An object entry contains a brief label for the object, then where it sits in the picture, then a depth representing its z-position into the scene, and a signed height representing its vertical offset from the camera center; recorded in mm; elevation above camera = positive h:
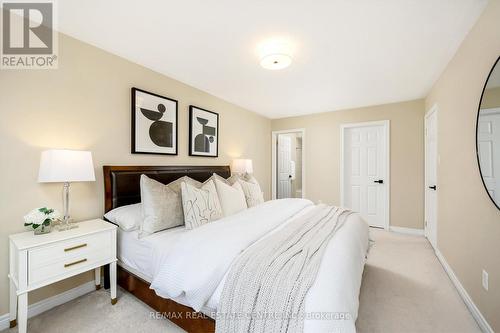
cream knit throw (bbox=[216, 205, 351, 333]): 1047 -642
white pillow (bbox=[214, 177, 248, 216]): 2389 -367
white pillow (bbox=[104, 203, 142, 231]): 1948 -471
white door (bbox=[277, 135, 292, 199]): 5621 +3
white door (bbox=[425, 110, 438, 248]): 3029 -151
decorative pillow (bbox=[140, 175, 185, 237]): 1884 -373
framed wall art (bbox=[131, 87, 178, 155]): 2479 +533
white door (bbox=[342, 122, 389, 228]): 4101 -86
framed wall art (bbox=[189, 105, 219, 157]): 3186 +542
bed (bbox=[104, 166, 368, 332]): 1071 -658
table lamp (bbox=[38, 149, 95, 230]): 1638 -15
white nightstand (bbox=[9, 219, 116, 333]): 1421 -673
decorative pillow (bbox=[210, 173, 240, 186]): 2691 -182
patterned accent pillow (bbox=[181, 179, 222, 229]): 1962 -377
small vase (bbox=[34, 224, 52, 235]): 1649 -496
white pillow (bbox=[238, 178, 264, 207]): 2896 -366
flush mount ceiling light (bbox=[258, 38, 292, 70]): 2092 +1177
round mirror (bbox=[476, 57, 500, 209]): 1405 +224
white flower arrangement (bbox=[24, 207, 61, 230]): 1570 -385
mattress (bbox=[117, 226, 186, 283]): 1715 -703
